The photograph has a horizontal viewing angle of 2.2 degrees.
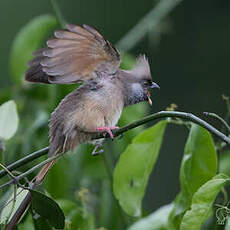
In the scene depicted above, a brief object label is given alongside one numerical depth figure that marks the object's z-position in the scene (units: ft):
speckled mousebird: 18.43
